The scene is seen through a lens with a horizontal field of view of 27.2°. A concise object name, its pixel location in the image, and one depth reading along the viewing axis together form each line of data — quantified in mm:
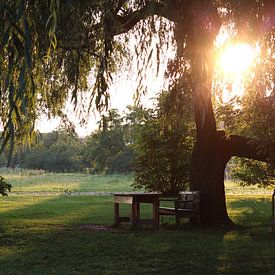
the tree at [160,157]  26547
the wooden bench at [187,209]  13406
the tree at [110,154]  61219
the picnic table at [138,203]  13211
